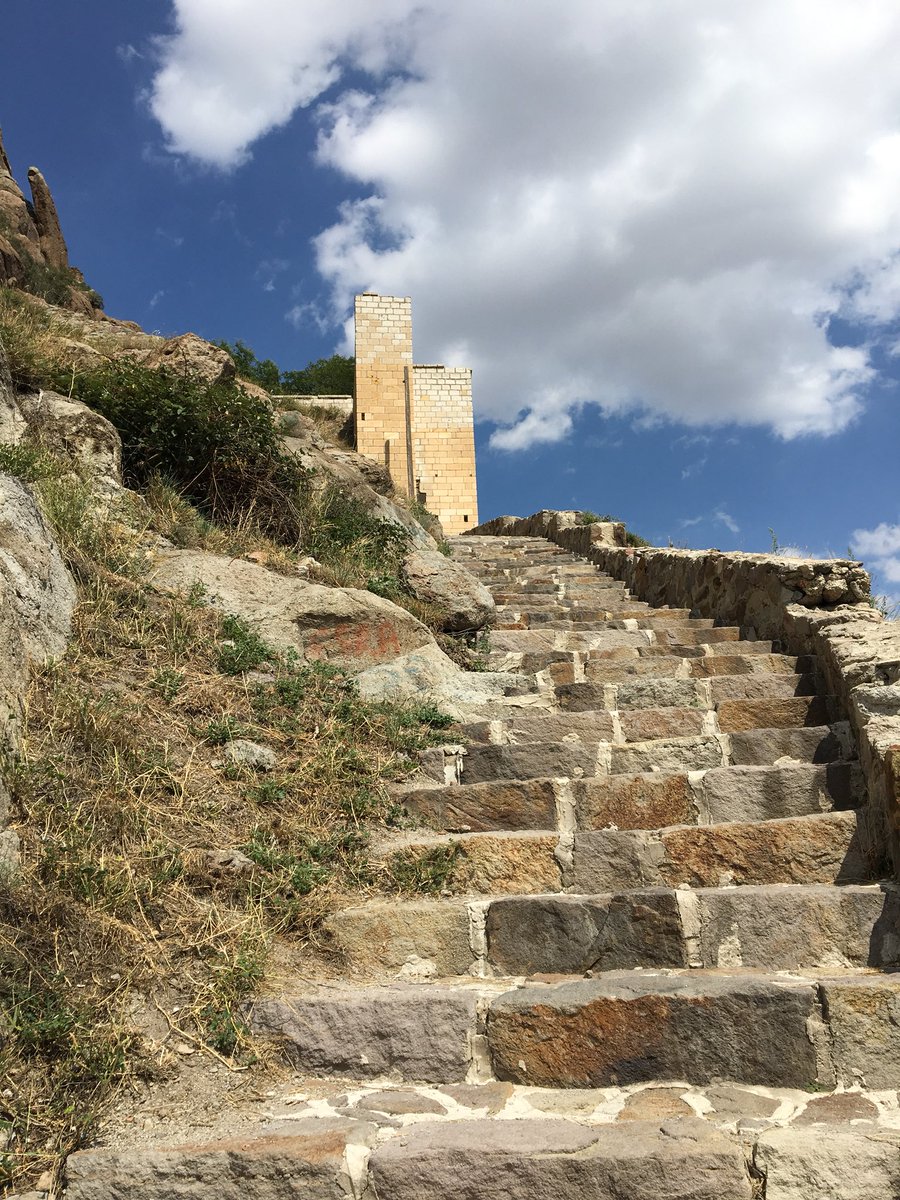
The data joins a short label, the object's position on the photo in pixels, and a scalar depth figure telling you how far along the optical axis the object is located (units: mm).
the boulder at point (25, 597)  3588
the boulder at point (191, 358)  7723
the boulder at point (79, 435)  5746
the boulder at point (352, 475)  7902
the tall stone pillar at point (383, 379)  20781
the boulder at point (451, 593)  6352
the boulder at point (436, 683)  5016
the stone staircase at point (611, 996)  2271
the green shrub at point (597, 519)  13777
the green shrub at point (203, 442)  6531
